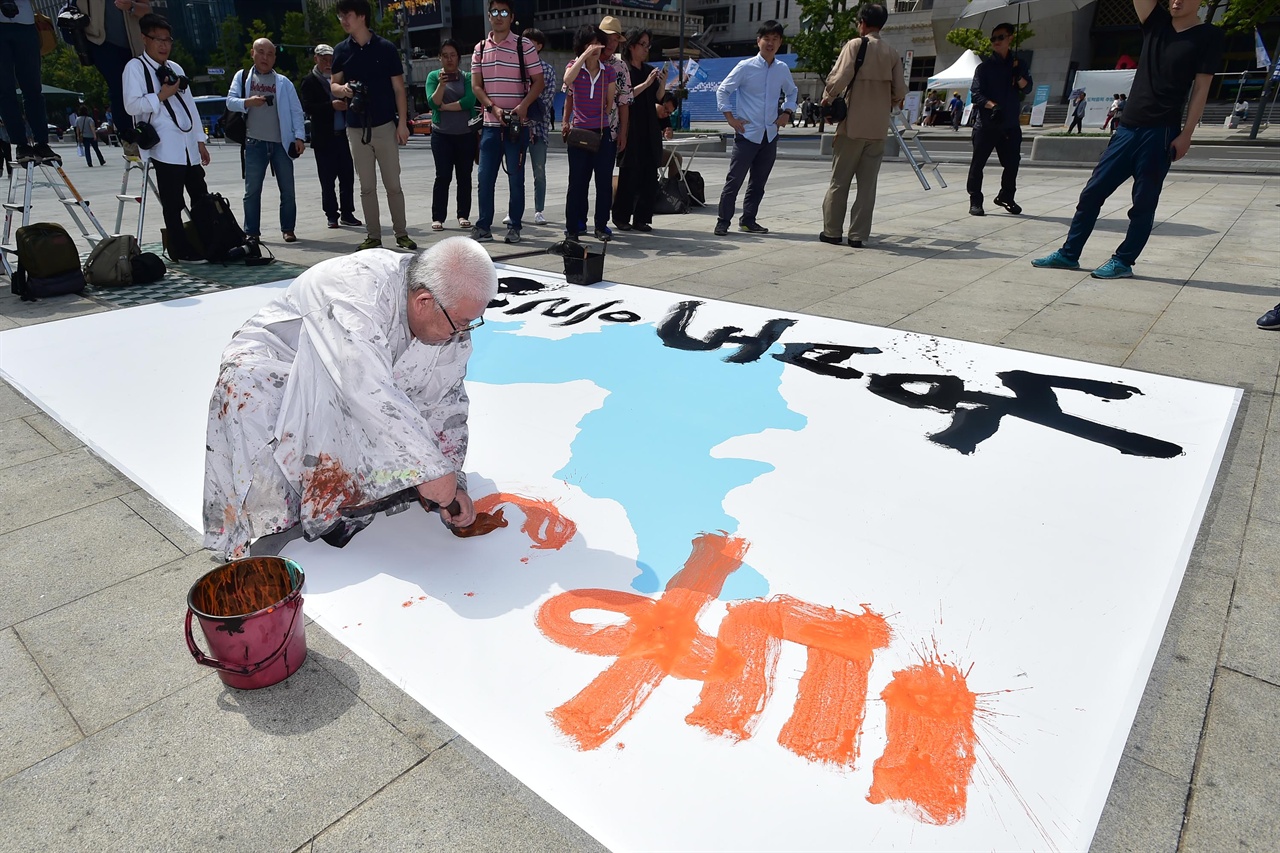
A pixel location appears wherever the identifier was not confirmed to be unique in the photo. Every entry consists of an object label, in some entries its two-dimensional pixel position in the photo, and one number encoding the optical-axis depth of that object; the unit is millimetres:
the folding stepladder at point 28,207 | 4992
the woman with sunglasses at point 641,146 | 6863
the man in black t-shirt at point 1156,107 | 4406
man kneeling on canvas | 1893
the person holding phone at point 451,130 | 6383
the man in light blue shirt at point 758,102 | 6191
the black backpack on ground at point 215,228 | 5680
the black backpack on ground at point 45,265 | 4723
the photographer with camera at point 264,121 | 5988
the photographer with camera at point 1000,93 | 7074
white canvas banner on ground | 1476
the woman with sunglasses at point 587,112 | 5969
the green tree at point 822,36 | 28578
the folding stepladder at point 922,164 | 9684
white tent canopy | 18872
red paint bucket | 1594
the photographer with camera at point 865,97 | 5758
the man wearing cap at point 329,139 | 6320
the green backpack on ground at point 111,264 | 5070
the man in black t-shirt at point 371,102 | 5523
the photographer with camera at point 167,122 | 5184
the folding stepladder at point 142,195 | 5504
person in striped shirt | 5988
